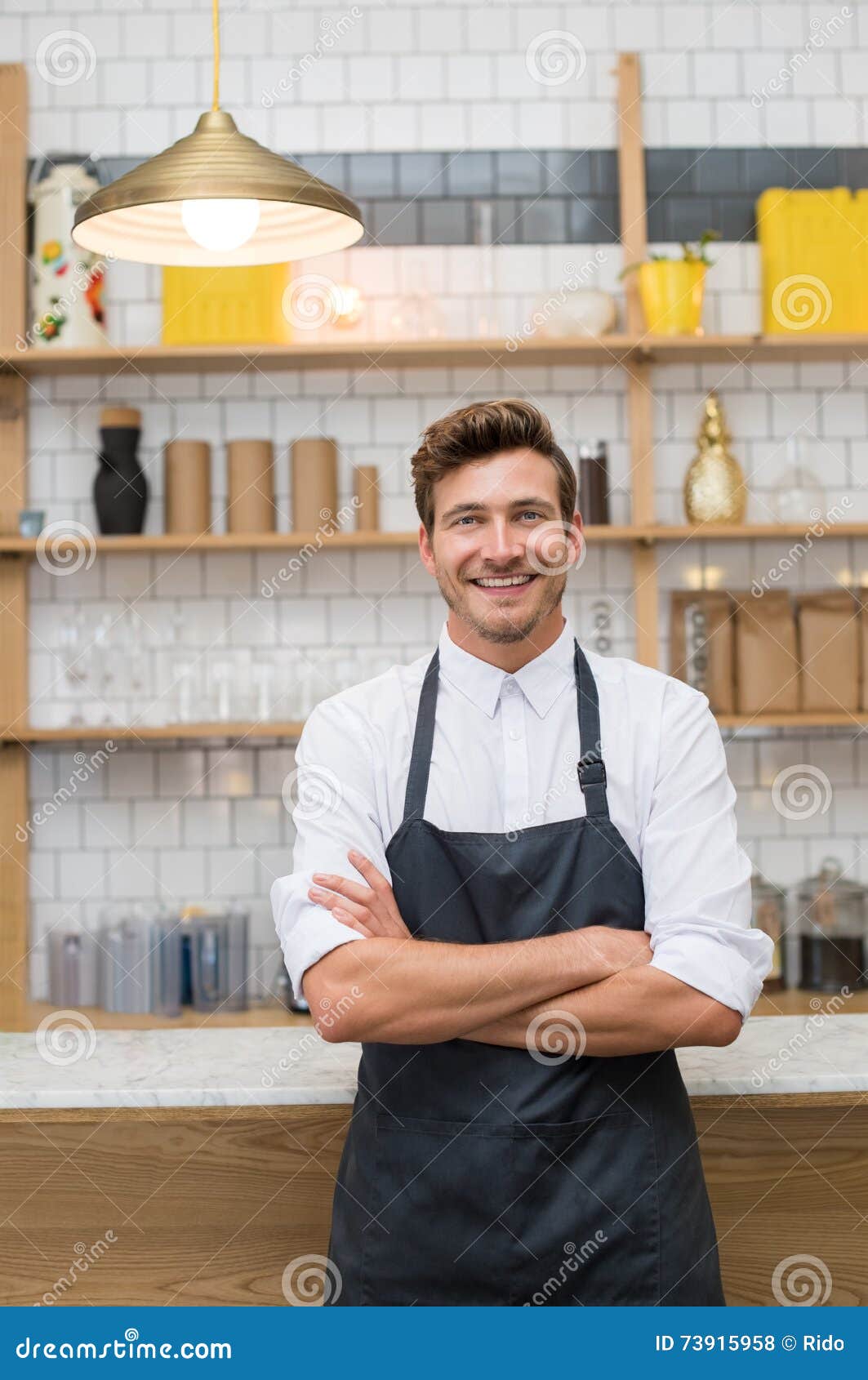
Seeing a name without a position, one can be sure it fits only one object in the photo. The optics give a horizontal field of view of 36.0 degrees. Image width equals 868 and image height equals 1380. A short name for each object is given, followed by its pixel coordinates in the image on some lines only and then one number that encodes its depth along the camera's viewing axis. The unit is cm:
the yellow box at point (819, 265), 373
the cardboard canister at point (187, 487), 371
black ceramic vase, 371
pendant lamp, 188
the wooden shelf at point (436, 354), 358
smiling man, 157
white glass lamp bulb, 198
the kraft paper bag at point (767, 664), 366
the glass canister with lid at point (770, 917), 362
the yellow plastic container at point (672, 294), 362
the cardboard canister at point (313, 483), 368
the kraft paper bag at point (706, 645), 367
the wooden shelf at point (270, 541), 357
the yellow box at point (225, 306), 367
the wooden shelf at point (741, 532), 359
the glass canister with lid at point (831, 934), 361
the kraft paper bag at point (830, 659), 367
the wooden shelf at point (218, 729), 357
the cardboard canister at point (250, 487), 370
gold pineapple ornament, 368
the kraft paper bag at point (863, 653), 368
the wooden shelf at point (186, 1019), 349
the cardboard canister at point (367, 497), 370
